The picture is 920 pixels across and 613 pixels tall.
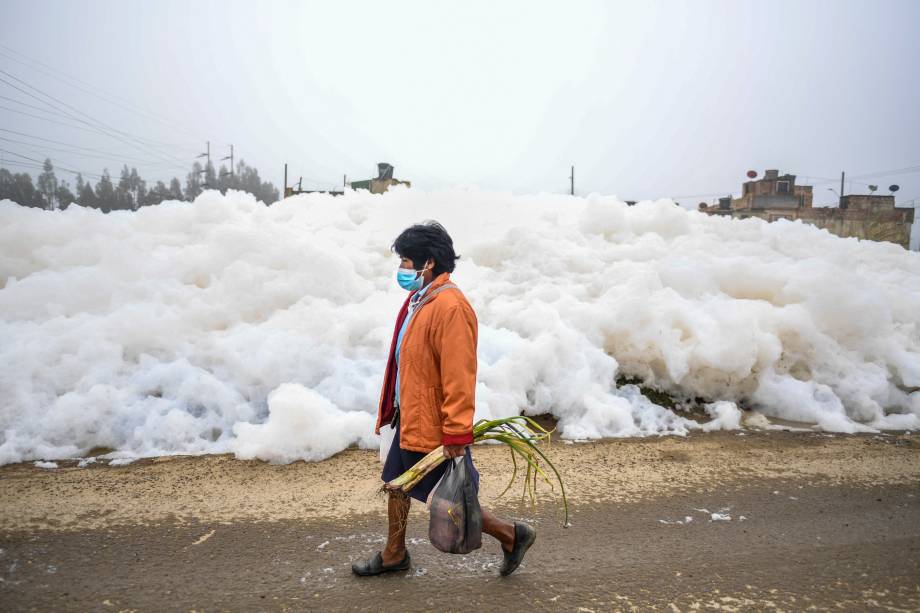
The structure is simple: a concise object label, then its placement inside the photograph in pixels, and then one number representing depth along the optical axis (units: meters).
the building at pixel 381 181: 26.91
